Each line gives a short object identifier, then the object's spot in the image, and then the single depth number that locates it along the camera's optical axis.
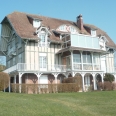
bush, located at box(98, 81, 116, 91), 28.17
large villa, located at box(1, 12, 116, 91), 28.78
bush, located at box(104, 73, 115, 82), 31.73
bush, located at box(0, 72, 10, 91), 22.09
